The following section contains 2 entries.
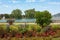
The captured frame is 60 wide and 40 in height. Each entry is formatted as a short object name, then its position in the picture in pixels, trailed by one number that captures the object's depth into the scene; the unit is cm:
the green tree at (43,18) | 817
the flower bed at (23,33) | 506
